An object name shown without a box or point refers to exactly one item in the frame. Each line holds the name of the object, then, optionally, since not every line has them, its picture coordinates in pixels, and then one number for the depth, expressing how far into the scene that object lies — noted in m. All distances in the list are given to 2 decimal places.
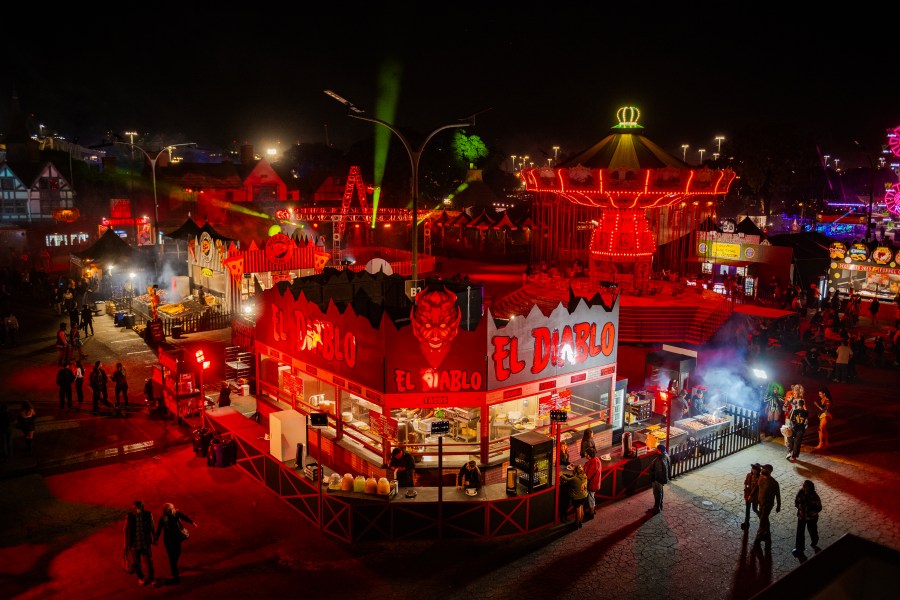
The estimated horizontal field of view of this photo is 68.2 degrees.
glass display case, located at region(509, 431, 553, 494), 13.12
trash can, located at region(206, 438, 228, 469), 16.20
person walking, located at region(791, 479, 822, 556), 12.27
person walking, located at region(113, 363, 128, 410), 20.73
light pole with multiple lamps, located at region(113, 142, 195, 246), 35.90
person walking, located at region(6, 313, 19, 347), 28.47
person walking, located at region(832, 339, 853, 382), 23.52
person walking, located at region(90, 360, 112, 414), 20.36
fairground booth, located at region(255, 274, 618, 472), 14.16
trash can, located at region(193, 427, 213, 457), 16.92
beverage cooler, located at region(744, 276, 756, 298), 36.75
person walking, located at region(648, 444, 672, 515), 13.83
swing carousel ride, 23.55
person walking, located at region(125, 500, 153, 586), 11.09
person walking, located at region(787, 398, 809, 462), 16.39
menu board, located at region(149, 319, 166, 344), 28.02
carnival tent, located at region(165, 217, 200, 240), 37.91
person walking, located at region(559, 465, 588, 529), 13.22
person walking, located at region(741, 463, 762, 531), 12.87
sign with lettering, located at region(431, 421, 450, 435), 12.08
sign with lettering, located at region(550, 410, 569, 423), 12.95
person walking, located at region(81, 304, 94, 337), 30.08
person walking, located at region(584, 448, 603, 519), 13.94
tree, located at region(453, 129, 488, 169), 77.12
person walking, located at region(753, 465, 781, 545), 12.34
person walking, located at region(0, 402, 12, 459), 16.36
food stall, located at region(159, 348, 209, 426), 19.36
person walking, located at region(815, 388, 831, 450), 17.41
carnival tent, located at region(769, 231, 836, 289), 36.69
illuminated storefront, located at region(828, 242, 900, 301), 35.09
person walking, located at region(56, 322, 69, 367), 24.48
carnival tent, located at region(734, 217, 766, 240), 40.03
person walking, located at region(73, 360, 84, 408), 20.91
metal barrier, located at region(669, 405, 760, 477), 16.06
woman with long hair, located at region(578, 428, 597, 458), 15.23
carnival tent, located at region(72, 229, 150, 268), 36.56
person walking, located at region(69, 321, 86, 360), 26.83
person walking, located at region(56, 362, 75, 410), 20.27
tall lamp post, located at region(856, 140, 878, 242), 31.48
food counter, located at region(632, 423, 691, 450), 16.70
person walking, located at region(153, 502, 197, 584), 11.25
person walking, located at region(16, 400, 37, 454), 17.06
